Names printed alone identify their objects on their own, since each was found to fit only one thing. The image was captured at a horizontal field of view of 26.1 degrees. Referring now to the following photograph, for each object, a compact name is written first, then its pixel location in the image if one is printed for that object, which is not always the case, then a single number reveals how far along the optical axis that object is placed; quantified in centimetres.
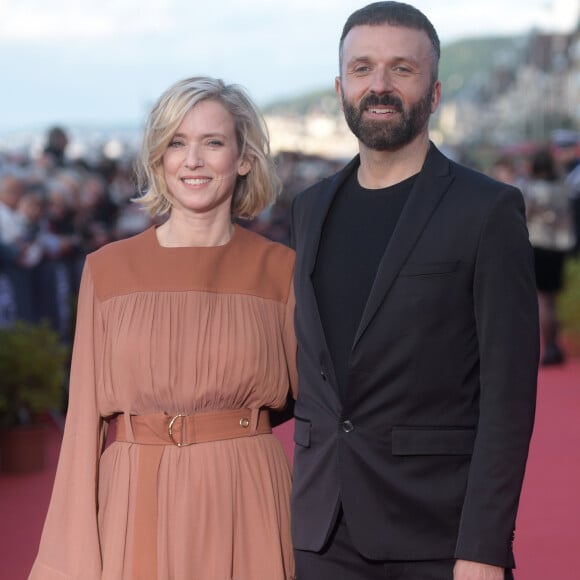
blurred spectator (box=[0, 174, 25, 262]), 905
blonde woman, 354
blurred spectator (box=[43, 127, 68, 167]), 1194
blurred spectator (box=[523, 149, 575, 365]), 1172
